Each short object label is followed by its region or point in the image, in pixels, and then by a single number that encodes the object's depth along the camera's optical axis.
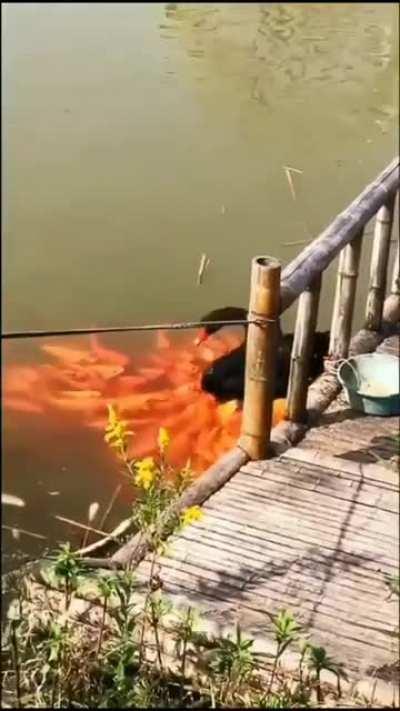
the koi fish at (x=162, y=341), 4.93
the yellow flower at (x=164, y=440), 2.46
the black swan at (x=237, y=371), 4.45
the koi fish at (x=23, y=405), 4.32
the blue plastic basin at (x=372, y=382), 3.71
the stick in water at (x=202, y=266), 5.46
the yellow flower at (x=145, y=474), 2.32
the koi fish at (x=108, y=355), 4.76
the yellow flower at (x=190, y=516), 2.49
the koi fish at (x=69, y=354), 4.68
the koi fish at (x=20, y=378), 4.37
